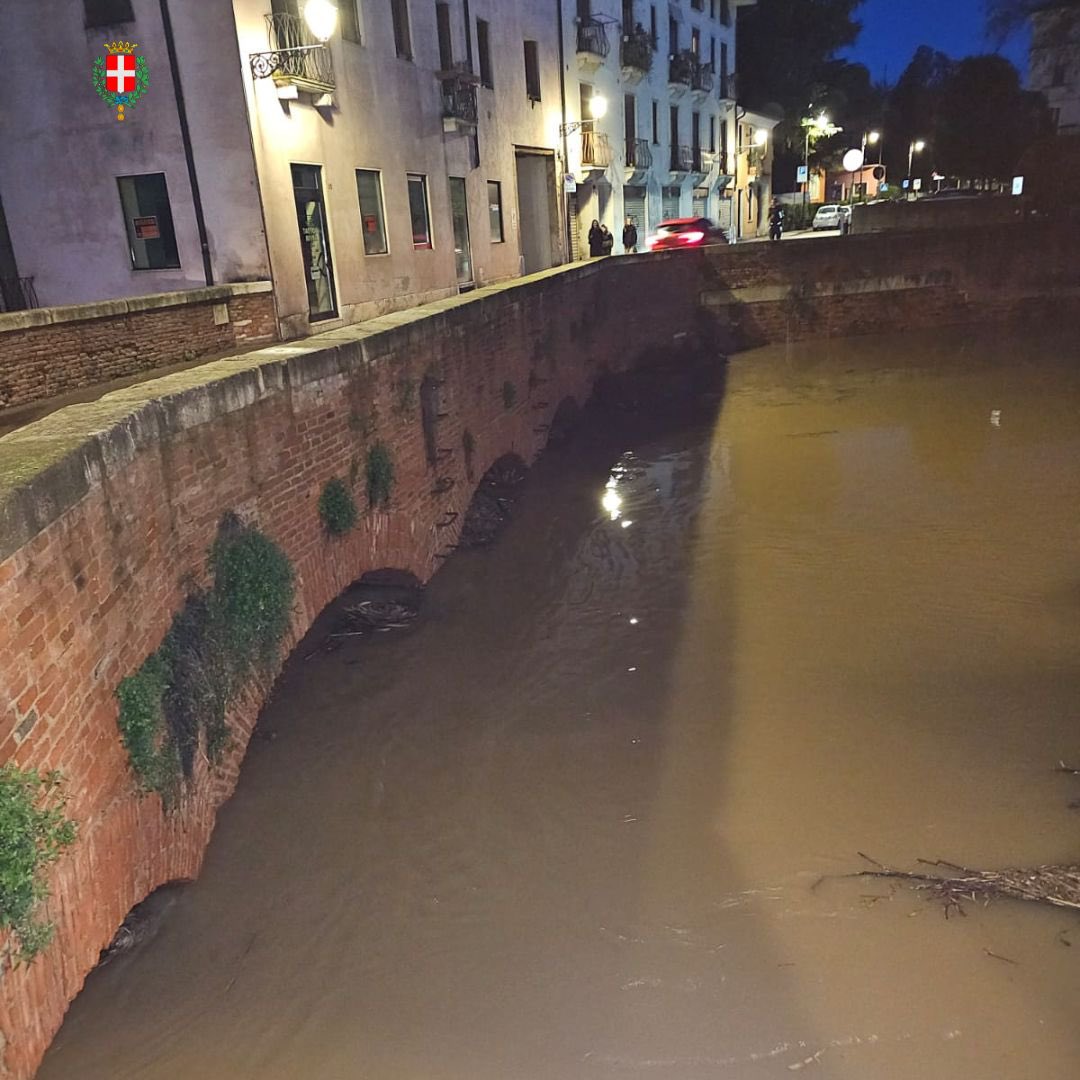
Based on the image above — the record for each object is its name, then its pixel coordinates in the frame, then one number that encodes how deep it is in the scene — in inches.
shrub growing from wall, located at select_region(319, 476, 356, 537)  245.4
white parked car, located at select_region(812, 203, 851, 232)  1542.8
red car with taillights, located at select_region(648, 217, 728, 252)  912.9
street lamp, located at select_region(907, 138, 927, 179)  2175.2
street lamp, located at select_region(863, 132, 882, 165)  1917.0
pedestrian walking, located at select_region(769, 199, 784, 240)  1171.3
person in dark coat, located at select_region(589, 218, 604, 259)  889.5
